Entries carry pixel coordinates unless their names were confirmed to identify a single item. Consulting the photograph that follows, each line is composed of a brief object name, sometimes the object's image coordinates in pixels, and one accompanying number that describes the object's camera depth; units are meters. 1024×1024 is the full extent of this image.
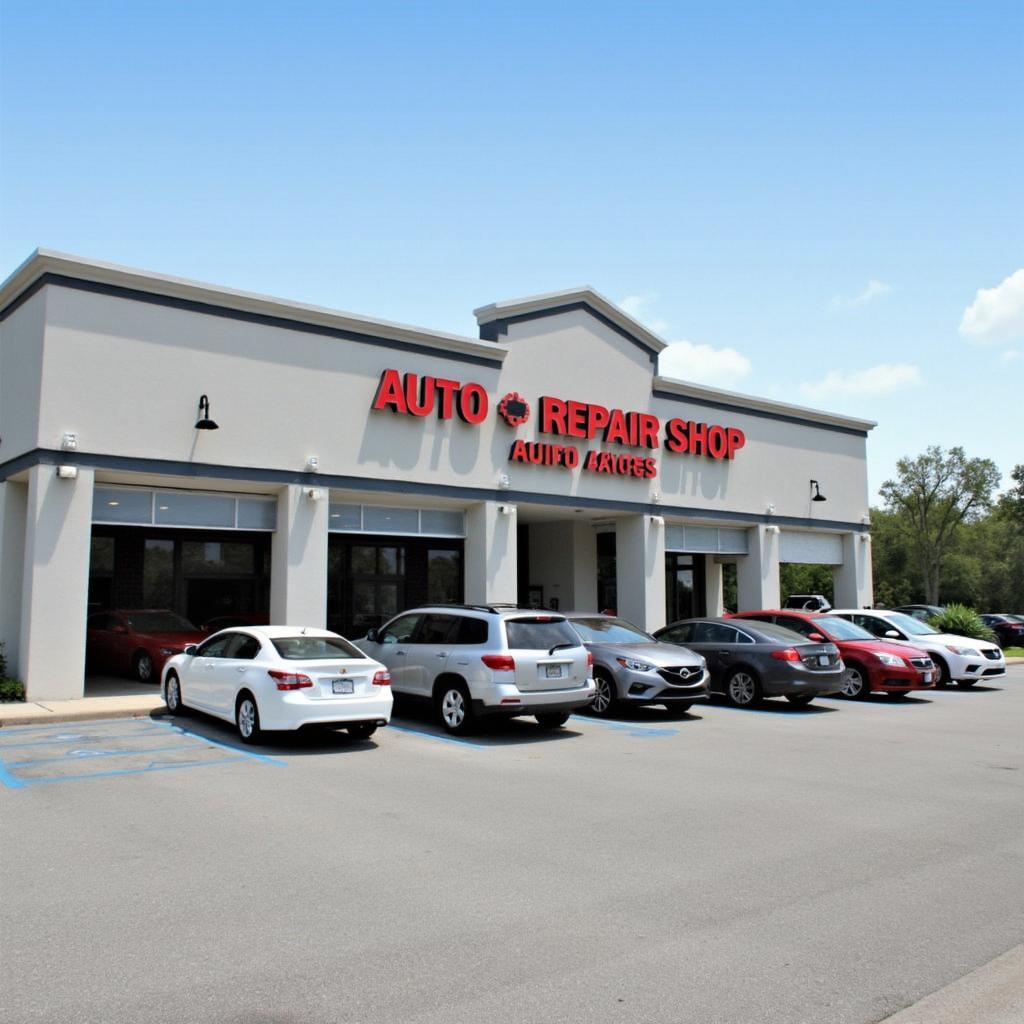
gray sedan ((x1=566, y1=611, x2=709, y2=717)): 14.49
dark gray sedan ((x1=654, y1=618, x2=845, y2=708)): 15.95
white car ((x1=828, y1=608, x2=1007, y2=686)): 20.16
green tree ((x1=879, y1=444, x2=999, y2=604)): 78.81
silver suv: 12.54
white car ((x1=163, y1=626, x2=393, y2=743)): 11.38
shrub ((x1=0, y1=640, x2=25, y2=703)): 14.76
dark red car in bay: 17.66
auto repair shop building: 15.73
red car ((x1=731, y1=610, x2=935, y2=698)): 17.62
